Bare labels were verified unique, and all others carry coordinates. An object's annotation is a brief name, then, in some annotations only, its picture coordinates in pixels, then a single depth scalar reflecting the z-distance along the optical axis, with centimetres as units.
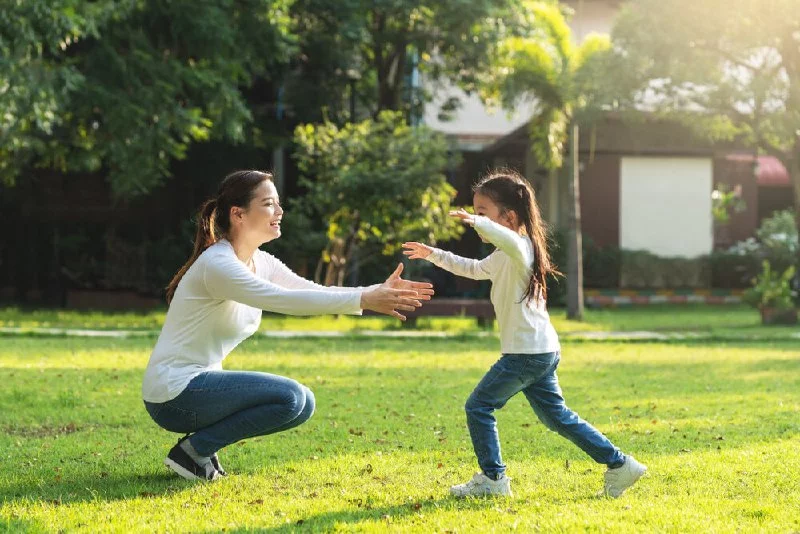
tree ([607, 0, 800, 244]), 2361
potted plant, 2433
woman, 650
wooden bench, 2153
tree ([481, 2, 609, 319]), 2394
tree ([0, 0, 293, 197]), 2284
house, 3180
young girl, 628
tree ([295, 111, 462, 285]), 2277
